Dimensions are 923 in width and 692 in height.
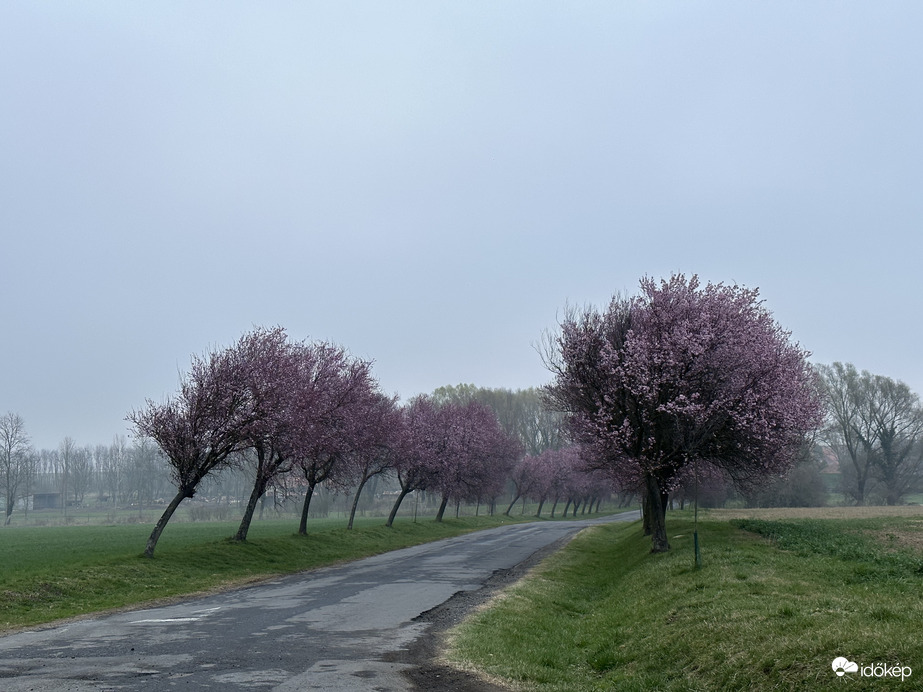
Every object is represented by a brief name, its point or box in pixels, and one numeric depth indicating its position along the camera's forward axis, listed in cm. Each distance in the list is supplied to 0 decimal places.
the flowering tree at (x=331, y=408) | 3614
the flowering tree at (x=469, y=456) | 5841
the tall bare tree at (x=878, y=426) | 9762
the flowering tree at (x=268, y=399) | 3008
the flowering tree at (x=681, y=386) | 2664
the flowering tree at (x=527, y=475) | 9531
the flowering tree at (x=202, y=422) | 2916
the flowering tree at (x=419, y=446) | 5222
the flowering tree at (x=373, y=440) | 4209
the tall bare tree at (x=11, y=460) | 11012
